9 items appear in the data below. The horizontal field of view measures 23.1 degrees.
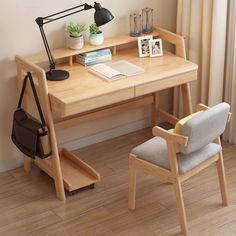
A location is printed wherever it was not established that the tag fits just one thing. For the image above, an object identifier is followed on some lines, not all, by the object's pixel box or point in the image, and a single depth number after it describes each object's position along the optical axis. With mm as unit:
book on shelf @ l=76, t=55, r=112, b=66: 3932
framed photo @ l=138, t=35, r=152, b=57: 4113
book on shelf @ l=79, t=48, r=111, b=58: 3928
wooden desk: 3477
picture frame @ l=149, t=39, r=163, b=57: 4117
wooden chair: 3049
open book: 3699
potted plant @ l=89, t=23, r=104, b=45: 3963
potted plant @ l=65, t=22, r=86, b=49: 3867
